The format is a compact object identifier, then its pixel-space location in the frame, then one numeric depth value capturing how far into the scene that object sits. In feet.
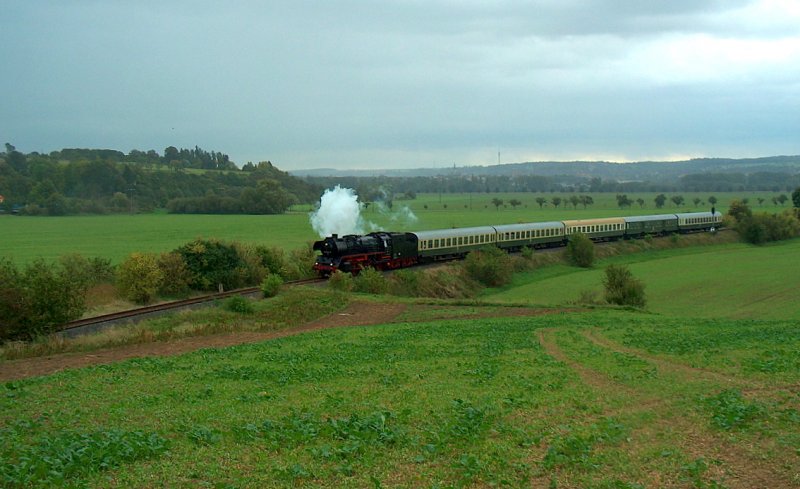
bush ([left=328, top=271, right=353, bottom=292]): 135.85
